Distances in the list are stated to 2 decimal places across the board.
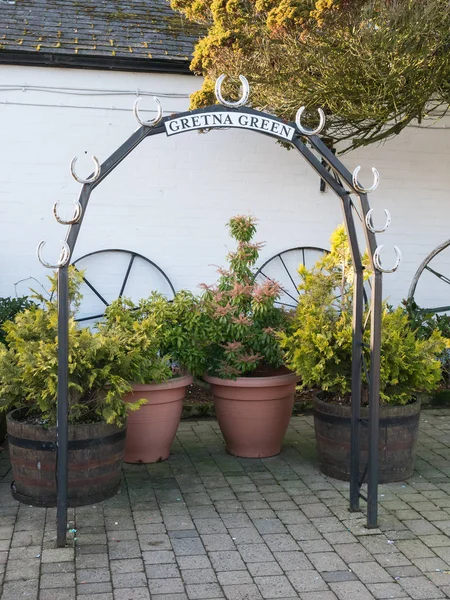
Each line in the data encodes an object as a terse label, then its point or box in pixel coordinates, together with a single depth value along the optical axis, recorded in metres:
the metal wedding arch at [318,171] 3.81
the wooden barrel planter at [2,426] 5.29
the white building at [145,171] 6.65
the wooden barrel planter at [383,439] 4.74
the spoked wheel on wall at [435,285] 7.45
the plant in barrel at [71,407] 4.22
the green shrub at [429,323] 6.97
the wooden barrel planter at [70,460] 4.23
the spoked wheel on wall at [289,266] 7.15
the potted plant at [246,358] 5.18
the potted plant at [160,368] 4.92
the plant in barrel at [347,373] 4.73
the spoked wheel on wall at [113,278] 6.84
